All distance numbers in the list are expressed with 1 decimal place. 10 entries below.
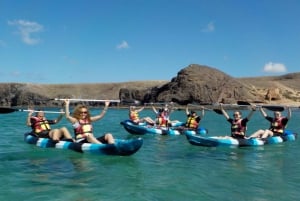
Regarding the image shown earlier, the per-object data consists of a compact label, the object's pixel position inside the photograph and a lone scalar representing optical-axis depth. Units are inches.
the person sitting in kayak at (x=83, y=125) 377.7
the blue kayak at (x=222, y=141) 459.3
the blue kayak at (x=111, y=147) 370.5
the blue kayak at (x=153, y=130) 604.7
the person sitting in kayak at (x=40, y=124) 457.0
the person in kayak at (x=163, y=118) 672.7
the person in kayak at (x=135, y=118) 704.1
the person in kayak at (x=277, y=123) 518.5
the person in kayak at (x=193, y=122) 619.8
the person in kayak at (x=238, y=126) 469.7
